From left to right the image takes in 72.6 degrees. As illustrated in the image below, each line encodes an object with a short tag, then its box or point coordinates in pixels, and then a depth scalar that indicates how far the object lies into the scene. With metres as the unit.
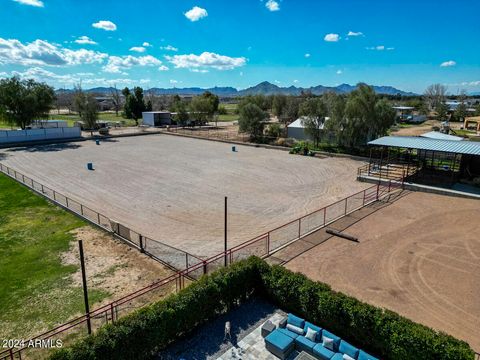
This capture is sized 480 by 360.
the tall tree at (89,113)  60.28
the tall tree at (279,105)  74.88
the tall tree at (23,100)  47.88
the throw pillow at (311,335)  10.08
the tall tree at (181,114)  69.31
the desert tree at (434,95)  139.12
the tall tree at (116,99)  112.72
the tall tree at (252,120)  50.19
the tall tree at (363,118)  37.53
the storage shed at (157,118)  73.94
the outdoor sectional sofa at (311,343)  9.36
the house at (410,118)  82.56
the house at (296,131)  48.95
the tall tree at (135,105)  77.50
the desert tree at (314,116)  42.12
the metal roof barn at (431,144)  24.88
